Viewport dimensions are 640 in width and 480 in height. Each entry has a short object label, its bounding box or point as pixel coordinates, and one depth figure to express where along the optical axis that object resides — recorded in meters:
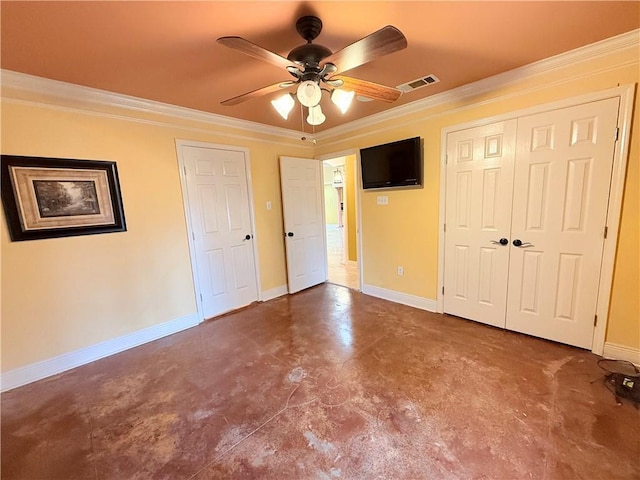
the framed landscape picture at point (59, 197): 2.08
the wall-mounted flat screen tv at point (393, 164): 3.00
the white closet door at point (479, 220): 2.51
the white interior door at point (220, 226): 3.08
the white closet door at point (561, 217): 2.06
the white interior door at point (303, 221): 3.89
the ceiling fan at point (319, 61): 1.28
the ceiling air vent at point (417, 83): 2.37
